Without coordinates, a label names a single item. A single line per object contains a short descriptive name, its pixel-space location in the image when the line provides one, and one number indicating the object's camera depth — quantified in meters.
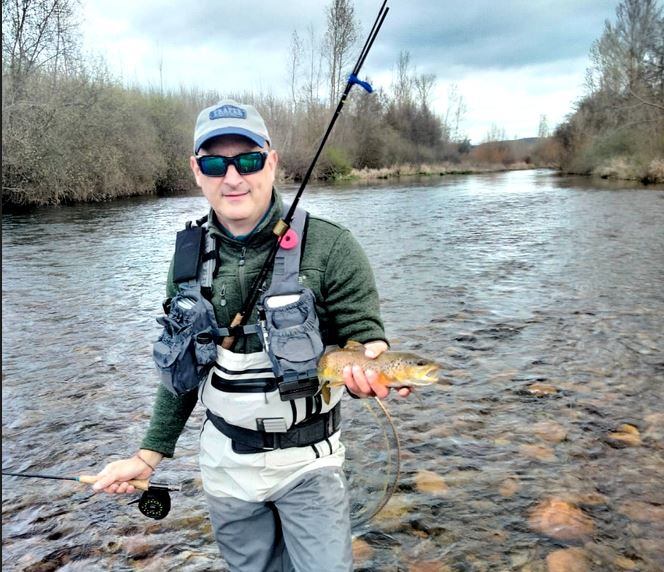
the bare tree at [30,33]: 25.95
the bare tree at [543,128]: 124.94
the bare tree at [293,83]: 59.28
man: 2.29
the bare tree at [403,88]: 75.82
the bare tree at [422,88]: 79.75
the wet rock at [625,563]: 3.06
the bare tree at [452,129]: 90.81
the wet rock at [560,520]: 3.35
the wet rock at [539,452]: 4.15
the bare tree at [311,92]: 59.72
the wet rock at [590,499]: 3.61
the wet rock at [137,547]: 3.33
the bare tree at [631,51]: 39.50
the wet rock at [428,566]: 3.14
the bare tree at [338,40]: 51.31
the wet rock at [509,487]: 3.77
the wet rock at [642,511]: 3.43
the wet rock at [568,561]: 3.08
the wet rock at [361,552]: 3.26
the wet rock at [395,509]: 3.61
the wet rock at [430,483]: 3.84
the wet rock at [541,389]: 5.22
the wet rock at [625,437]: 4.29
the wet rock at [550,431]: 4.42
